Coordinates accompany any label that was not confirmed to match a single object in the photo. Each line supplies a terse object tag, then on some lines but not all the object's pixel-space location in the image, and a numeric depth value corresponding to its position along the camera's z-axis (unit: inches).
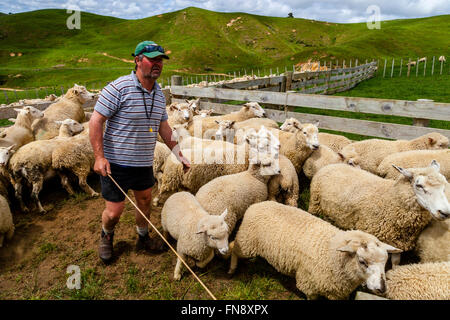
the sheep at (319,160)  200.6
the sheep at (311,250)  96.3
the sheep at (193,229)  128.2
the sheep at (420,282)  92.0
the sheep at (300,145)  201.3
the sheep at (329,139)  230.9
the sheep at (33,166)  201.2
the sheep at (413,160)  161.2
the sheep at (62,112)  283.3
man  121.0
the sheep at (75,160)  214.2
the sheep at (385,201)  115.0
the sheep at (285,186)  178.5
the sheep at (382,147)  187.5
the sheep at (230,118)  280.6
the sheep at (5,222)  159.6
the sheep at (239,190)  155.3
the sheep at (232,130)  251.4
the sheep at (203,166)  198.5
